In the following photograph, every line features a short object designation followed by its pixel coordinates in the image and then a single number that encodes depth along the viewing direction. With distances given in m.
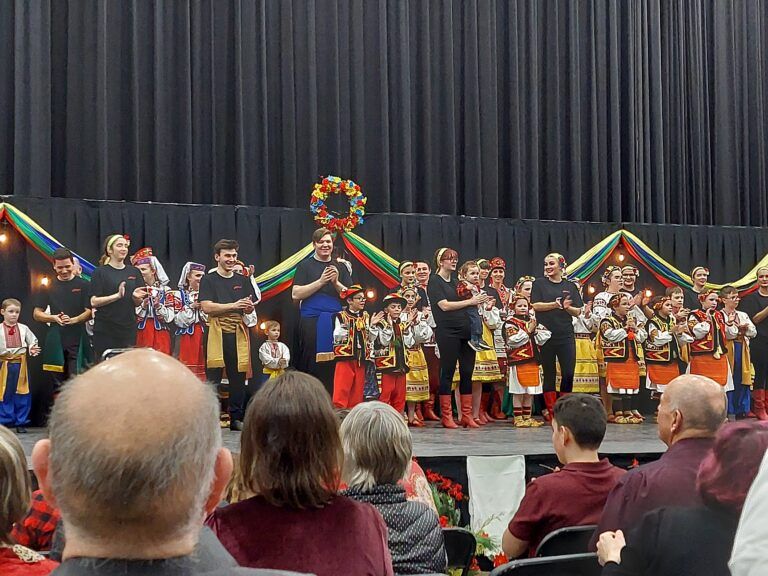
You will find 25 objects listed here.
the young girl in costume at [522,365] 8.73
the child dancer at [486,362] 8.62
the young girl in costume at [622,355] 9.05
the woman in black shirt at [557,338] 9.13
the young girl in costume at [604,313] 9.16
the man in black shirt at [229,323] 8.00
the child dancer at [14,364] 7.48
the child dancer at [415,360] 8.39
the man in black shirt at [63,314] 7.72
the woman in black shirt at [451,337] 8.54
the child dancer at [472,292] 8.62
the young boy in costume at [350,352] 8.20
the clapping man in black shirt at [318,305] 8.32
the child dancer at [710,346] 9.41
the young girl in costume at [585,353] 9.12
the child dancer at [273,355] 8.13
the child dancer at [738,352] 9.58
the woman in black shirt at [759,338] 9.84
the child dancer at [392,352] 8.33
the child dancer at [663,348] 9.36
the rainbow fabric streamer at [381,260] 7.73
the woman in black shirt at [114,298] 7.75
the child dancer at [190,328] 7.93
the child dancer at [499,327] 8.84
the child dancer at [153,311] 7.87
